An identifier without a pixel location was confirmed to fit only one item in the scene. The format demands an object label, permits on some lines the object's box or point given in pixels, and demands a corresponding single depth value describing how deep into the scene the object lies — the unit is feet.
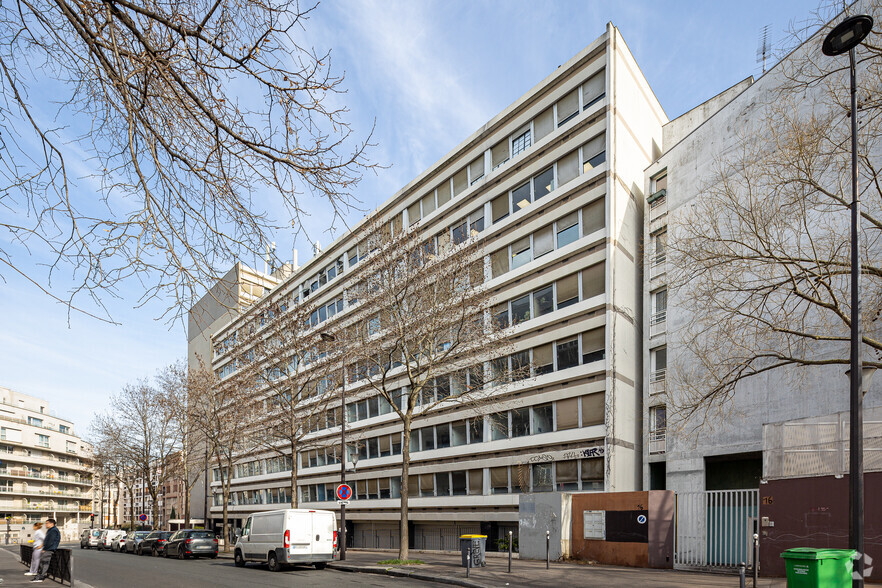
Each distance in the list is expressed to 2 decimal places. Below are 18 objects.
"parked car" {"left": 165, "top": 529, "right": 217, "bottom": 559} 100.73
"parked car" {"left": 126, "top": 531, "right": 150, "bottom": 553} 127.19
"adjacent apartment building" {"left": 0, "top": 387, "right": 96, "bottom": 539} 266.16
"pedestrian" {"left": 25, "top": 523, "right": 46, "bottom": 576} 56.49
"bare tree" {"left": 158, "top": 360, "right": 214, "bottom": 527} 129.49
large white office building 90.17
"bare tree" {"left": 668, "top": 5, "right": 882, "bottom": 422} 42.50
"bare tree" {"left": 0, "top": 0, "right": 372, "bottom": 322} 16.69
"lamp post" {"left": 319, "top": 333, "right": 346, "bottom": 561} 82.33
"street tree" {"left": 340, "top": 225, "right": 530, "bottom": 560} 72.08
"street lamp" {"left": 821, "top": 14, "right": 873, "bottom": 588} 30.73
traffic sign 80.18
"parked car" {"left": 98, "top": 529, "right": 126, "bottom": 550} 153.58
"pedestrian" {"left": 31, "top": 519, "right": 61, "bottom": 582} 56.70
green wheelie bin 30.04
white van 71.36
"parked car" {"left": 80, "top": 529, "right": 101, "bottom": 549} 164.14
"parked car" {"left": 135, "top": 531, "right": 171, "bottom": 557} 116.06
